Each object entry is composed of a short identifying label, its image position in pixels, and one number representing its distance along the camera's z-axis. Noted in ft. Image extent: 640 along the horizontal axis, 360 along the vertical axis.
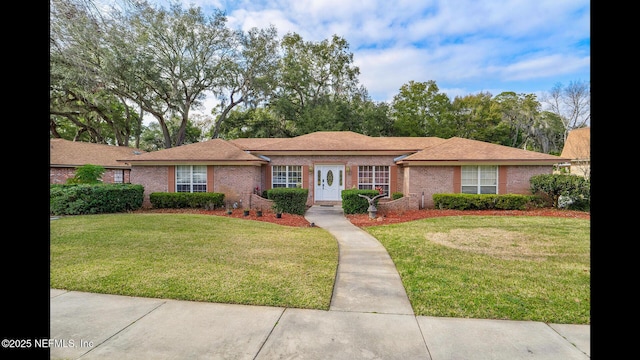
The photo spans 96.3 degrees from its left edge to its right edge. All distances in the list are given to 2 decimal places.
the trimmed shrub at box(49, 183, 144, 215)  39.55
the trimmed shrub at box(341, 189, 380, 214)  41.37
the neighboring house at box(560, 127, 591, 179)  64.85
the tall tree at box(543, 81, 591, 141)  87.85
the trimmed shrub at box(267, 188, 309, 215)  41.29
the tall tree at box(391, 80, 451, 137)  100.12
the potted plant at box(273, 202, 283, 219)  41.50
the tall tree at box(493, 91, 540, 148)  116.57
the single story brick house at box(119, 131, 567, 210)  46.14
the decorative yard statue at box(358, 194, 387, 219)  38.35
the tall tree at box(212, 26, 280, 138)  91.30
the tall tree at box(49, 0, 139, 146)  18.11
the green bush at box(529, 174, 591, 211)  41.52
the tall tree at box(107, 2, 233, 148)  75.00
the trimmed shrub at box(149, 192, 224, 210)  46.09
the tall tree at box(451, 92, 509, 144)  104.40
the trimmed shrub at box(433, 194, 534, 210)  43.45
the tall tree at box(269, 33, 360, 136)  97.60
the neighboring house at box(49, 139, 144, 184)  63.46
